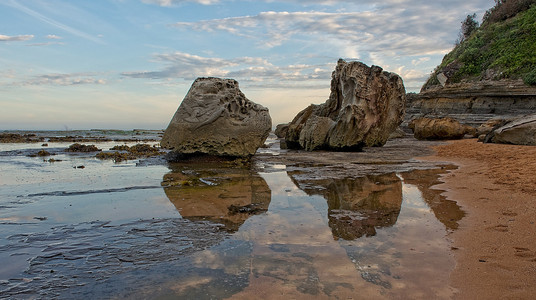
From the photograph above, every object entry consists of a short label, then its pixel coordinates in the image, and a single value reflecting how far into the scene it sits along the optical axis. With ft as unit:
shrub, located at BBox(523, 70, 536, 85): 64.44
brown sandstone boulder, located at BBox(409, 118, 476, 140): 63.87
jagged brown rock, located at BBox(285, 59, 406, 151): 47.50
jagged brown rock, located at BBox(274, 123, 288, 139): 92.98
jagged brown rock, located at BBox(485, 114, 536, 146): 40.34
